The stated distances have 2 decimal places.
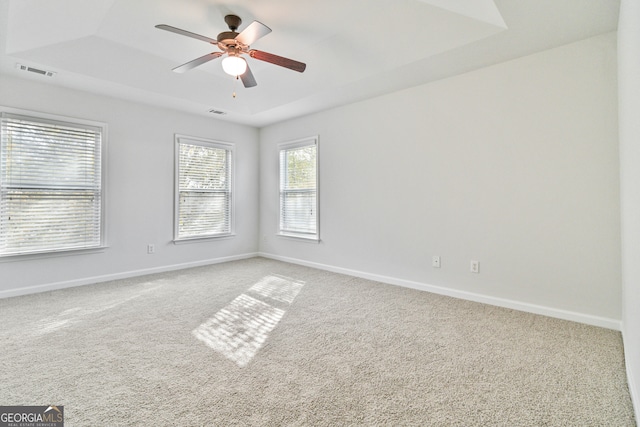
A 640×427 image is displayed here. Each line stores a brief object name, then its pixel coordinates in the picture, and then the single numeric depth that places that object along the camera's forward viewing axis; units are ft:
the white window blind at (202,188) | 16.29
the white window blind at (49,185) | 11.51
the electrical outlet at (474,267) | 11.05
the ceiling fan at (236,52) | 8.36
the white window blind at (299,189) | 16.69
